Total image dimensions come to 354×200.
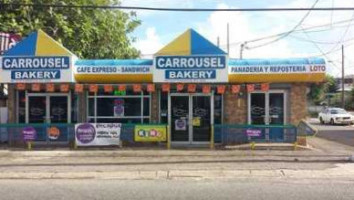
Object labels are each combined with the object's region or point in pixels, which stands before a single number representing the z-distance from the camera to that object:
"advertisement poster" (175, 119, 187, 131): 25.03
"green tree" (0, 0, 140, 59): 31.69
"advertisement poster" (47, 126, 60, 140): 24.17
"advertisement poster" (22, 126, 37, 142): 24.14
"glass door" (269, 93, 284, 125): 25.31
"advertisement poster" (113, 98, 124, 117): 25.45
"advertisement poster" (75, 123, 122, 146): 23.70
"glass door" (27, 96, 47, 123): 25.50
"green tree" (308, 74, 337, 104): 105.88
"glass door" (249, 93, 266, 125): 25.28
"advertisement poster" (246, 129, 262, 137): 23.88
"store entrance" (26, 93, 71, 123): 25.44
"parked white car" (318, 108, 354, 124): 51.69
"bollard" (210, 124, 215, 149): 24.05
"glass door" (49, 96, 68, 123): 25.47
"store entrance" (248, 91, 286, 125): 25.25
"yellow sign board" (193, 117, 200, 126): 24.94
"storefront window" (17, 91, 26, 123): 25.58
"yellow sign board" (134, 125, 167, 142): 24.02
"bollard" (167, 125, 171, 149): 23.88
